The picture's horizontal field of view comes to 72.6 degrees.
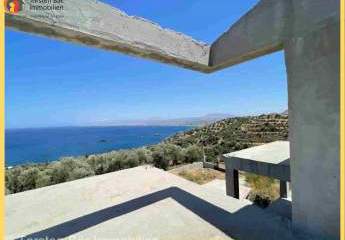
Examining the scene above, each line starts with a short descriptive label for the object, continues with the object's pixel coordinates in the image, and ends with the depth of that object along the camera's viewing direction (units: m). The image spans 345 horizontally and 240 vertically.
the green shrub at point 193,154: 18.98
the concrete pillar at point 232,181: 7.08
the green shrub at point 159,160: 16.94
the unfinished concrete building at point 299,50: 2.36
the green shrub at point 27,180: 11.11
